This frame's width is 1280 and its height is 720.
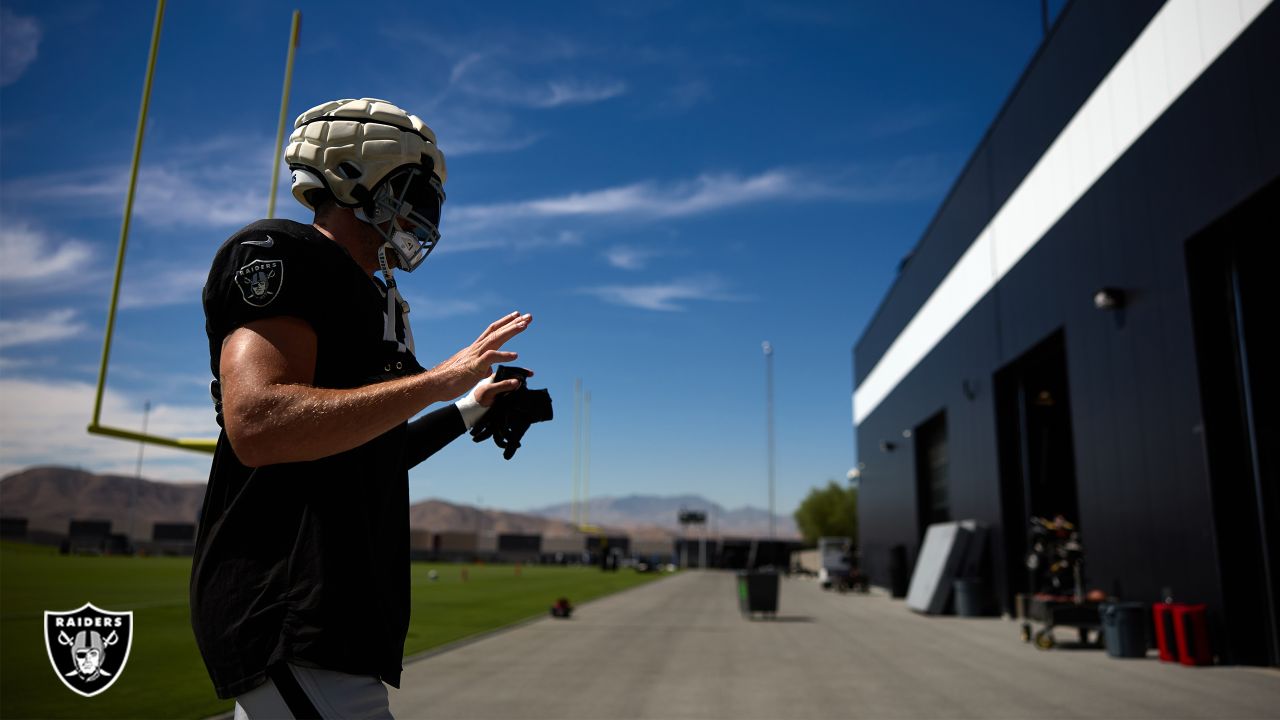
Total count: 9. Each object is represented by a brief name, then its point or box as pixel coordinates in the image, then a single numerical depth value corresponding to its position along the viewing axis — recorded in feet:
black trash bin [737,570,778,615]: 65.41
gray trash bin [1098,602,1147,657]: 43.32
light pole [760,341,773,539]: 215.31
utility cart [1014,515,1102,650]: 47.88
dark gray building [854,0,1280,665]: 40.19
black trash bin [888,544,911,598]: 111.86
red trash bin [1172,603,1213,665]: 39.88
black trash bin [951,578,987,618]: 75.61
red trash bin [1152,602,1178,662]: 41.68
